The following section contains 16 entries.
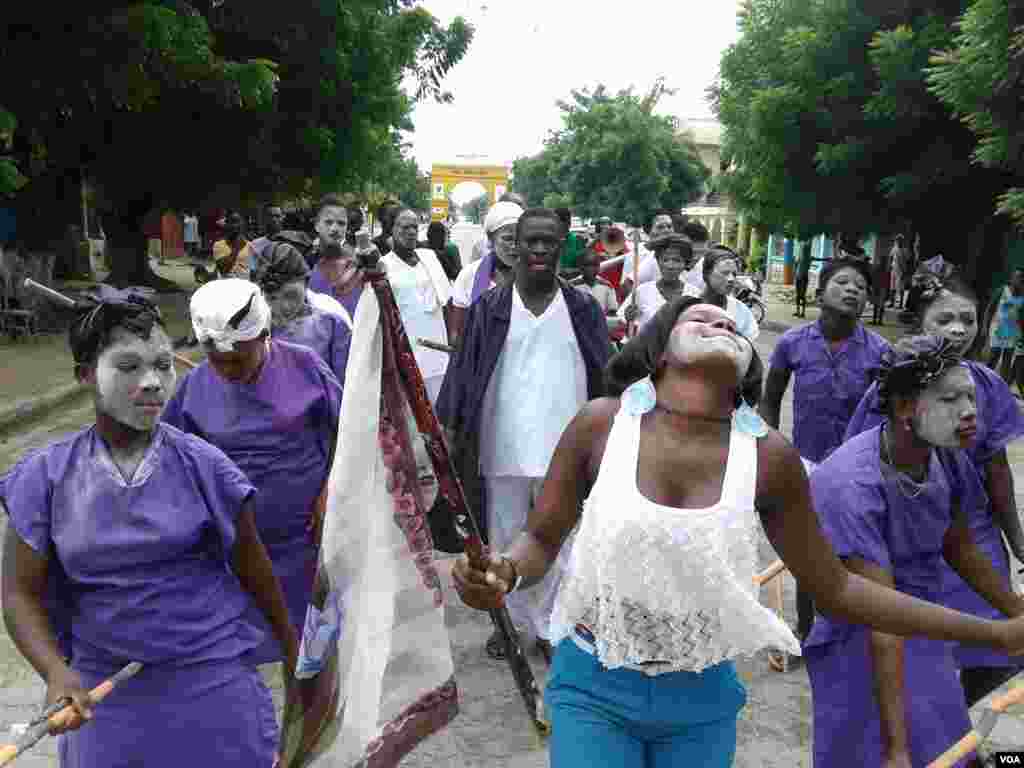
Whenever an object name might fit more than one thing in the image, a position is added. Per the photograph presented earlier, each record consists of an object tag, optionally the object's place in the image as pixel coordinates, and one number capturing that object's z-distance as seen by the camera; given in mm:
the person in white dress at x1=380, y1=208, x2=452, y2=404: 7594
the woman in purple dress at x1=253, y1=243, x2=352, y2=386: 4949
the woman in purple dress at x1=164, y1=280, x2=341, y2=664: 3820
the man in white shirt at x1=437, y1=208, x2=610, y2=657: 5258
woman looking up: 2570
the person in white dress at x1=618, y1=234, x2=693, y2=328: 8039
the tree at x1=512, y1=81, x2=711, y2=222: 46719
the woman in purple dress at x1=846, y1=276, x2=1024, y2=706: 3793
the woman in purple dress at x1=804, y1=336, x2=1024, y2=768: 3094
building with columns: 48250
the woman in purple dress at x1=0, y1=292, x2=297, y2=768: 2729
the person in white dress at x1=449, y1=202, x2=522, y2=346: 6758
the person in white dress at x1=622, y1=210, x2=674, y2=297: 9648
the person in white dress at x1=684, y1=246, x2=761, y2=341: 6848
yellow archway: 54531
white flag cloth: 2889
